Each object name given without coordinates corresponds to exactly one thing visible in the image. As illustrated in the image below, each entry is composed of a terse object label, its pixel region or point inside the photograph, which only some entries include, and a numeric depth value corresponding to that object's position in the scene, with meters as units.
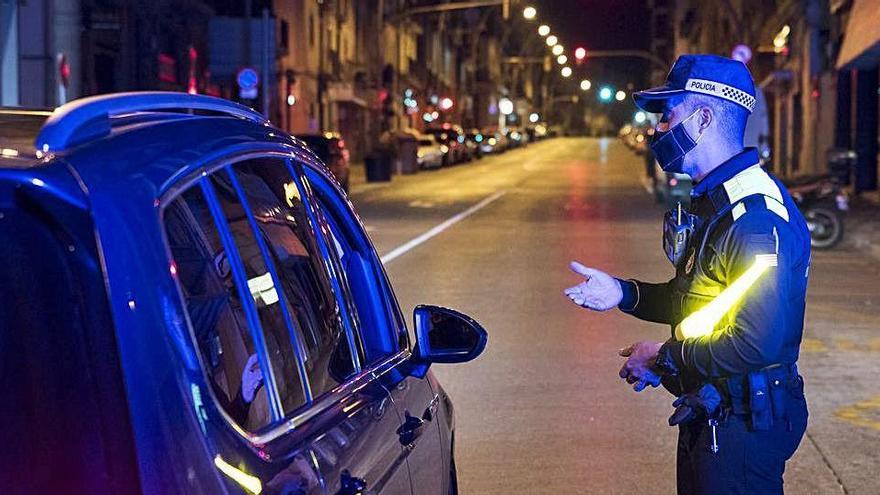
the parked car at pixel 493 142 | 84.24
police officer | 3.58
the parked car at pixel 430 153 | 58.16
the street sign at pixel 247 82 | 36.84
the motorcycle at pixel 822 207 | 20.38
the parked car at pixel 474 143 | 73.69
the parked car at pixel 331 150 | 35.35
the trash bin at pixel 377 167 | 46.03
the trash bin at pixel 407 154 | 54.38
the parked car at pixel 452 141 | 64.50
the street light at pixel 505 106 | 130.38
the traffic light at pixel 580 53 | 58.22
